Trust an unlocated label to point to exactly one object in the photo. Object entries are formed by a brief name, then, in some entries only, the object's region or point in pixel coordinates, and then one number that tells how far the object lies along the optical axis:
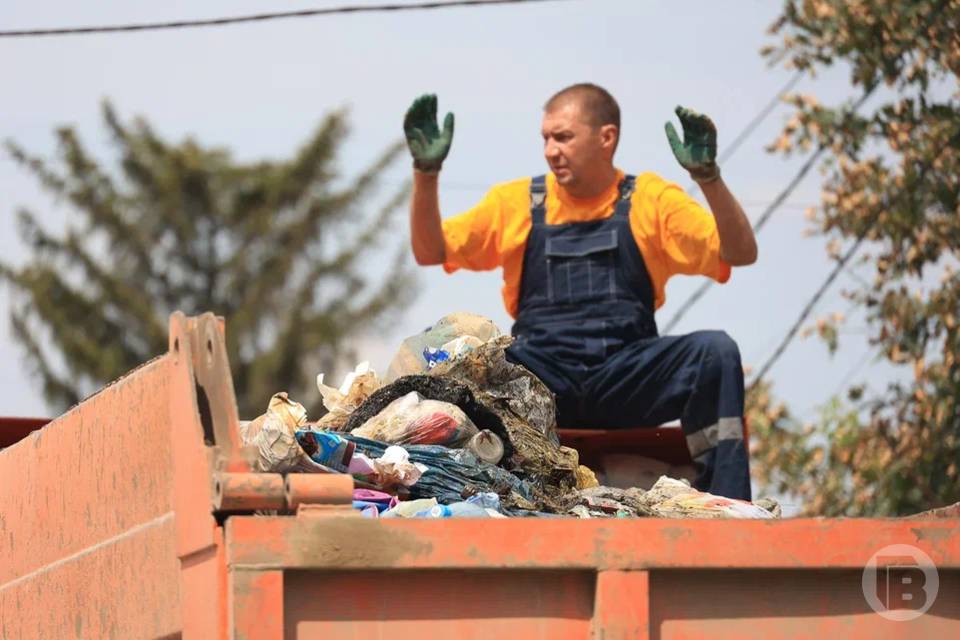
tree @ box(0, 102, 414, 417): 43.59
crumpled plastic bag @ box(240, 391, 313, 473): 6.61
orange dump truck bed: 5.64
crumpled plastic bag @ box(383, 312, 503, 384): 8.99
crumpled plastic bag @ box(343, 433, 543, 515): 7.31
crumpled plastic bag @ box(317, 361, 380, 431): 8.41
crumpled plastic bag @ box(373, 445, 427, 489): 7.16
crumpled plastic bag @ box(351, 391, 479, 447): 7.75
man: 9.80
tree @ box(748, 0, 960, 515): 20.12
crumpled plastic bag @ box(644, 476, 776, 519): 7.81
